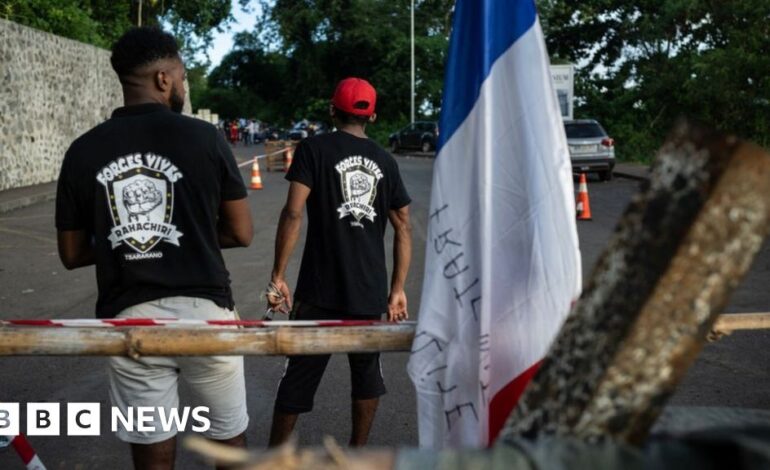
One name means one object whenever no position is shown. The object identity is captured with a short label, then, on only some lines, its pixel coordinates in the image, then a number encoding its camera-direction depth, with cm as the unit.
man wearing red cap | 426
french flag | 236
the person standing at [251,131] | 6659
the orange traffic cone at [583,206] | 1516
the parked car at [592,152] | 2456
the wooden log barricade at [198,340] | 275
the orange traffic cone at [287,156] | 2943
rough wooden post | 149
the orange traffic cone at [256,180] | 2216
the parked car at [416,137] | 4400
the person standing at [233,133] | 6400
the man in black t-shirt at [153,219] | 313
